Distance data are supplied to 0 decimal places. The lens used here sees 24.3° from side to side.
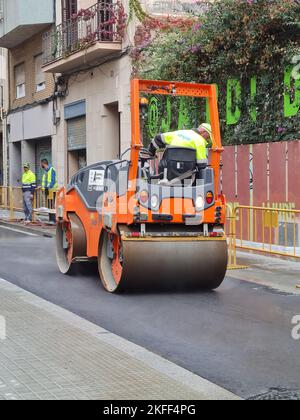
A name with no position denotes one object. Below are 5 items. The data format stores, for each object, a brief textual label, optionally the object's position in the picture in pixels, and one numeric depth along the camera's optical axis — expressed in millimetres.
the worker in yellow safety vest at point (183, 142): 8539
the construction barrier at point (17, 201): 19344
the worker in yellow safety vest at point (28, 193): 19516
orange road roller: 8383
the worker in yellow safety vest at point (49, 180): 19144
